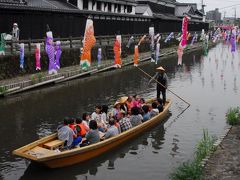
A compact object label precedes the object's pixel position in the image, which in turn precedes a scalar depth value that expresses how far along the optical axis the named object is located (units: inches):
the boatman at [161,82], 837.2
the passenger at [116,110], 638.0
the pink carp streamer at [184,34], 1060.2
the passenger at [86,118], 574.9
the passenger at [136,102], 706.8
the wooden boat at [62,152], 462.6
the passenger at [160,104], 732.0
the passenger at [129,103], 693.3
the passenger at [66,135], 517.5
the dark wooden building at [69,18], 1132.5
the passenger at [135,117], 631.8
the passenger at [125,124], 598.6
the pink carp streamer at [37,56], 1038.6
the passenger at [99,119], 588.7
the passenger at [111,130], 553.0
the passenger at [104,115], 604.0
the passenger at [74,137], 523.5
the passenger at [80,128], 540.9
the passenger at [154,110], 698.2
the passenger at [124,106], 687.0
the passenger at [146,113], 673.0
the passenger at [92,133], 522.6
